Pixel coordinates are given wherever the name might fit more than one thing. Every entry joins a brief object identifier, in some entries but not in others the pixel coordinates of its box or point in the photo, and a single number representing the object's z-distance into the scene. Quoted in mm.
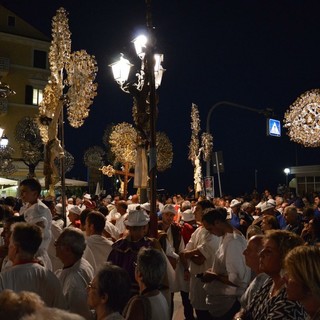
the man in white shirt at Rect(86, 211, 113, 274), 6480
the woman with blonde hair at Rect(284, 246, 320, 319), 2961
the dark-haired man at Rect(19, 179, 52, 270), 5836
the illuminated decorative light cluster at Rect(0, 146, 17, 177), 26453
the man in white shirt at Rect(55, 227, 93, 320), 4344
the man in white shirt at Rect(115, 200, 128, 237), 10492
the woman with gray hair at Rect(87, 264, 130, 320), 3363
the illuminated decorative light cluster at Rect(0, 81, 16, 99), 13438
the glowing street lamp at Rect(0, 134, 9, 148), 22506
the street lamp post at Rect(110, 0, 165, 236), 8438
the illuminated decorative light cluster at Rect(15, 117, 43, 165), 32156
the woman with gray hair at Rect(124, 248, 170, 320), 3500
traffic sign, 19078
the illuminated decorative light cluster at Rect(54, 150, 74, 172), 26897
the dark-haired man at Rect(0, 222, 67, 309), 4008
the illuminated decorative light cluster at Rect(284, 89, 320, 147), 13055
